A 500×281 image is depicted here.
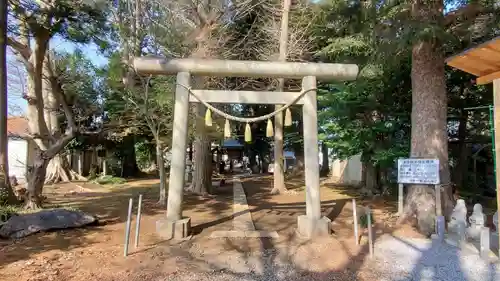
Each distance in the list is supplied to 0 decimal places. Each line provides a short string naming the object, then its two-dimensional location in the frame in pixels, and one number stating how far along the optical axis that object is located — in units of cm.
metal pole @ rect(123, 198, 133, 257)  507
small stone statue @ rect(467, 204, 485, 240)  548
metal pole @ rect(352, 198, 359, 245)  564
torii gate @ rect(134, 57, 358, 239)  641
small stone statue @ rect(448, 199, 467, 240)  568
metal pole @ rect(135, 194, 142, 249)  558
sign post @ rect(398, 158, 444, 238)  686
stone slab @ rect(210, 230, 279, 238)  639
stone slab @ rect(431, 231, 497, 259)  504
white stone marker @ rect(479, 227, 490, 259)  500
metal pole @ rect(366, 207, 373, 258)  515
